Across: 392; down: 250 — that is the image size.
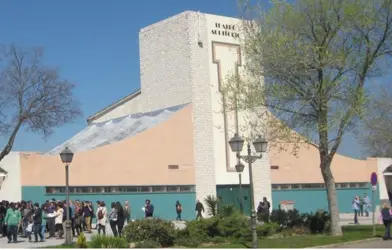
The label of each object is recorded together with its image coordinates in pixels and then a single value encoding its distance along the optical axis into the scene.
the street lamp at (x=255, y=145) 19.09
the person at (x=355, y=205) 32.31
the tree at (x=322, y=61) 23.36
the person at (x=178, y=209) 34.75
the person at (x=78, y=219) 26.12
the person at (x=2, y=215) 26.66
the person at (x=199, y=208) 32.95
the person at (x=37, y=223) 24.16
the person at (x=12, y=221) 23.64
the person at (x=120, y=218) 23.72
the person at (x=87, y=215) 26.99
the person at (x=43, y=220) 24.53
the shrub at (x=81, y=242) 18.93
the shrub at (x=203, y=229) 22.05
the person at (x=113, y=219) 23.67
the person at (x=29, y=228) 24.59
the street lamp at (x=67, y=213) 22.20
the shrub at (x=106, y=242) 18.53
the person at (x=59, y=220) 25.14
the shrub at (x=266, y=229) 23.23
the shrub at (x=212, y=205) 25.75
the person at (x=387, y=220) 22.23
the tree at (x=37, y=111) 33.25
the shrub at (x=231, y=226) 22.55
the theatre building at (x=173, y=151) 33.19
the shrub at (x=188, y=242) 21.06
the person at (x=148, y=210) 28.38
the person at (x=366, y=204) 40.66
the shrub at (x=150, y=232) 20.73
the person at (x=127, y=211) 26.59
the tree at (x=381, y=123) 28.38
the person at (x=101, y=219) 24.83
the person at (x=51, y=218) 25.19
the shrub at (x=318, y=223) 25.42
